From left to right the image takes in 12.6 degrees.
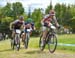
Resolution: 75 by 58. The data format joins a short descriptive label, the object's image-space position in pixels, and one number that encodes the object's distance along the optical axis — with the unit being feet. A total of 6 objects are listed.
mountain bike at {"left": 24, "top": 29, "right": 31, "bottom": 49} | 53.81
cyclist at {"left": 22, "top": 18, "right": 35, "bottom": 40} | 54.65
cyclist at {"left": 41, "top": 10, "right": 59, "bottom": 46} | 42.98
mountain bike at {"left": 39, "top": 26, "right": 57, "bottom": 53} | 43.21
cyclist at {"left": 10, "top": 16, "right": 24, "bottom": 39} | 49.21
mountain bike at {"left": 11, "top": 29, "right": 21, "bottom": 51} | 49.21
